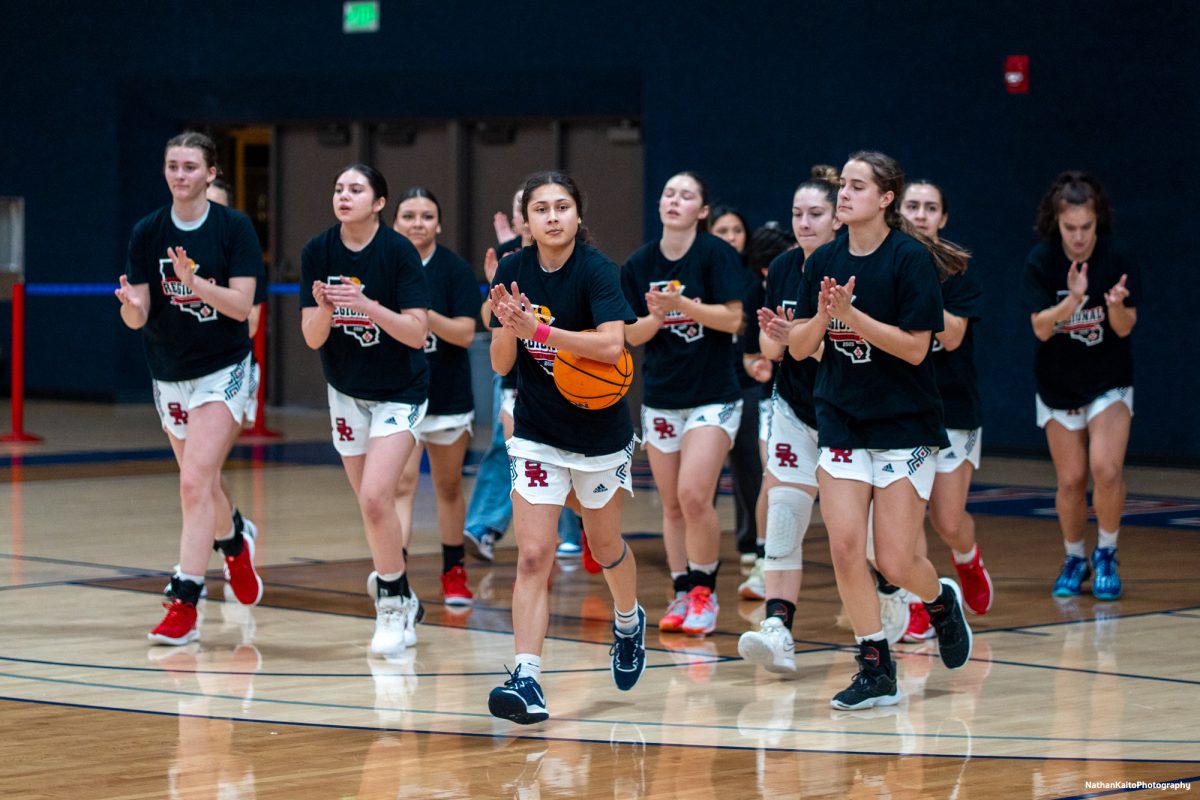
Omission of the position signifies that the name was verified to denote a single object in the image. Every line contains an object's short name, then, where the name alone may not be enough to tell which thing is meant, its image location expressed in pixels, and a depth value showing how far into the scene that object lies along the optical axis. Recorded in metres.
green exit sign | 30.85
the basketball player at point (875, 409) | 10.12
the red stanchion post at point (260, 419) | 26.83
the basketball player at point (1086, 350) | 14.19
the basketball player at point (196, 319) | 12.34
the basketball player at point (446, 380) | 13.85
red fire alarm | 25.04
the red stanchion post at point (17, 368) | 26.45
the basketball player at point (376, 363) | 12.00
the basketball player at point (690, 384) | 12.91
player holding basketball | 9.89
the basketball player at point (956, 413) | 12.16
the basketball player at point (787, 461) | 11.41
